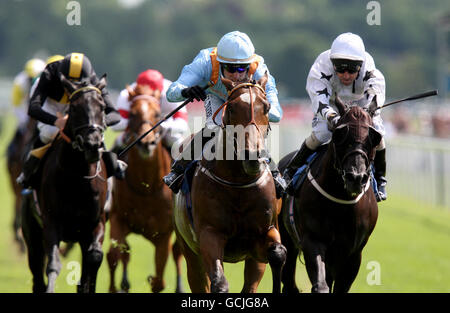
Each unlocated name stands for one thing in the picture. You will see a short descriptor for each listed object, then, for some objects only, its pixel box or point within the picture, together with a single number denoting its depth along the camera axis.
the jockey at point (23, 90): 28.12
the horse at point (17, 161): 26.39
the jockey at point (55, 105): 17.09
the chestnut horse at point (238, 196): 12.97
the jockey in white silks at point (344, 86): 14.92
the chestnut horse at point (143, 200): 19.78
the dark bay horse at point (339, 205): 13.61
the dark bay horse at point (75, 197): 15.98
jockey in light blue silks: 14.06
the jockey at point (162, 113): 20.31
